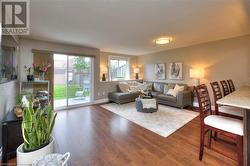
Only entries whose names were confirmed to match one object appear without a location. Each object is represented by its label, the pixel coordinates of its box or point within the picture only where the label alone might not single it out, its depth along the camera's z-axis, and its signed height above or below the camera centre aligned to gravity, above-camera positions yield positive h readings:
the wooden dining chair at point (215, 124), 1.45 -0.52
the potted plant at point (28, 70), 3.77 +0.35
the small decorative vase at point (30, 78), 3.54 +0.11
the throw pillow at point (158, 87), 5.62 -0.22
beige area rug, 2.85 -0.98
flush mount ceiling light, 3.62 +1.23
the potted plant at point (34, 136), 1.30 -0.60
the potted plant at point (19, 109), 1.97 -0.45
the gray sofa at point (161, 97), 4.36 -0.56
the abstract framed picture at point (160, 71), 5.81 +0.52
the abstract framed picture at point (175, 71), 5.18 +0.48
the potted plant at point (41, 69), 3.77 +0.38
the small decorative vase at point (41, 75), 3.90 +0.21
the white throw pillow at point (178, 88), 4.59 -0.22
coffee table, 3.95 -0.80
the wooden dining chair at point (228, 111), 2.04 -0.49
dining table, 1.34 -0.47
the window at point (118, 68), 6.27 +0.72
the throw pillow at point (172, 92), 4.61 -0.38
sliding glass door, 4.52 +0.07
